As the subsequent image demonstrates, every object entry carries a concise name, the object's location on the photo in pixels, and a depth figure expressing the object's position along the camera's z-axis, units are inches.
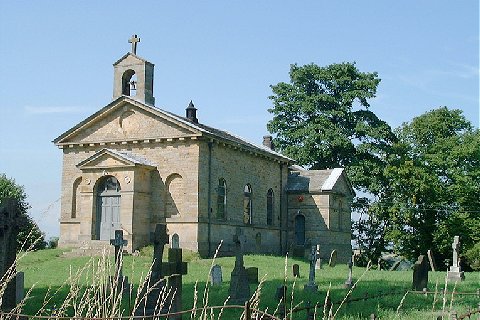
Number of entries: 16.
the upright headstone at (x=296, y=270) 880.3
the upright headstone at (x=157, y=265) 434.0
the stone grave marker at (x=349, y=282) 754.3
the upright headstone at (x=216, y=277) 746.2
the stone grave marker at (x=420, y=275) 774.5
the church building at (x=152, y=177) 1187.9
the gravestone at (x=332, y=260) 1294.0
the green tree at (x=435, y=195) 1699.1
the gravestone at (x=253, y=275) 756.0
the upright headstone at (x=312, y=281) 707.4
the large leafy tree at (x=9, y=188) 1922.4
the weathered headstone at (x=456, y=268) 1001.0
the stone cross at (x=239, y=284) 596.4
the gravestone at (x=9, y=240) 402.0
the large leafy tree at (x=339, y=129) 1800.0
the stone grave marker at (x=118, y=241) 616.9
